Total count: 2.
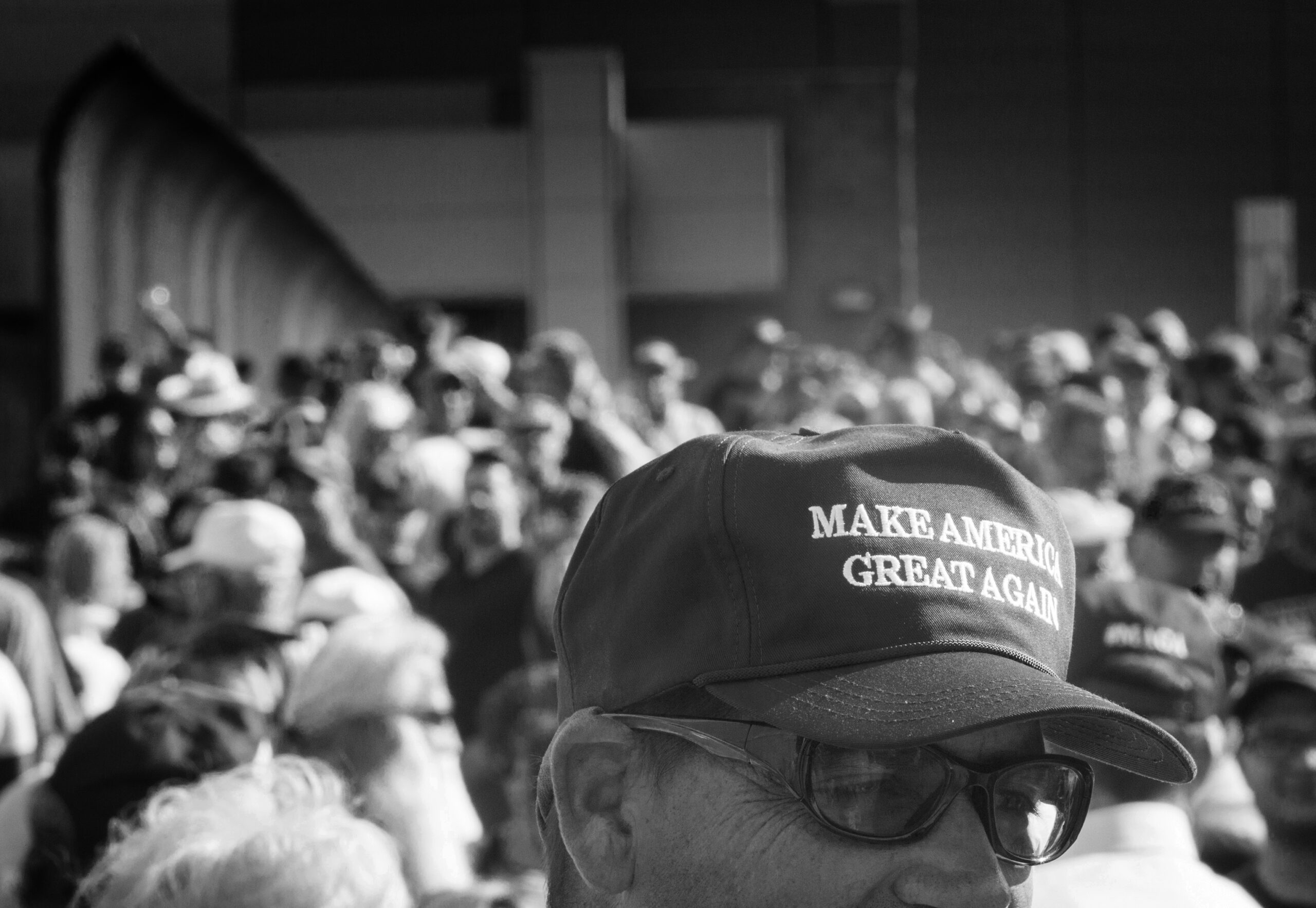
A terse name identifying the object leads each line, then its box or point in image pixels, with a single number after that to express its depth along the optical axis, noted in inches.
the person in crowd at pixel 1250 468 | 276.2
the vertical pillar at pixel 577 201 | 819.4
